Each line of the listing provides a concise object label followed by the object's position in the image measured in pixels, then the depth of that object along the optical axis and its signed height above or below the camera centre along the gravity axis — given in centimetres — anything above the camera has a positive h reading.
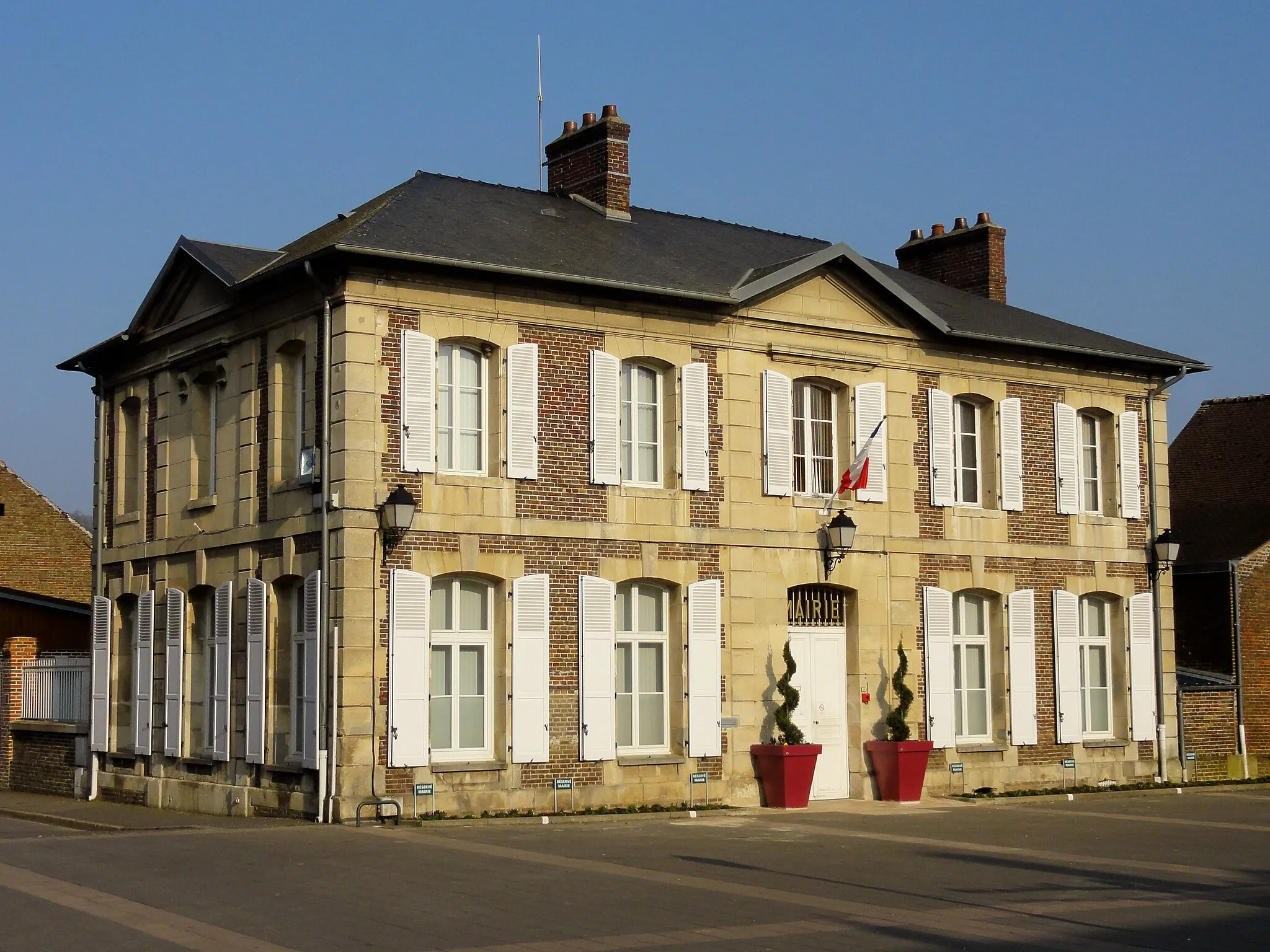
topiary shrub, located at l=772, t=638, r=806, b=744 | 1923 -73
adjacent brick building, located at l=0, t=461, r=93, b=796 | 2328 +35
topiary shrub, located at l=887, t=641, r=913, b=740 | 2025 -75
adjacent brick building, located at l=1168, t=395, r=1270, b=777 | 2453 +91
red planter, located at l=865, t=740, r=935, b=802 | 2014 -146
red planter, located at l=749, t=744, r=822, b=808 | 1917 -143
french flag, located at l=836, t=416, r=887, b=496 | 2000 +214
